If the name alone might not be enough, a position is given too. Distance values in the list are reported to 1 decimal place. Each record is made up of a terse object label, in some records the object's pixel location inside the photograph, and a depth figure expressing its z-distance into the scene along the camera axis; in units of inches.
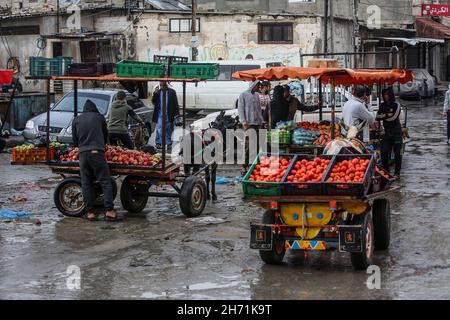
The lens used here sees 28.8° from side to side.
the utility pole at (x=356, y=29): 1592.0
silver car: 799.1
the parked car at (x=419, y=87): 1590.8
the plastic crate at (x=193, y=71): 485.7
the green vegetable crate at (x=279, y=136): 658.2
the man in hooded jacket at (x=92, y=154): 486.3
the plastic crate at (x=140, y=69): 491.8
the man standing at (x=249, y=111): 686.8
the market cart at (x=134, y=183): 500.1
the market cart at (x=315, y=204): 370.6
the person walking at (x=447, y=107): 853.5
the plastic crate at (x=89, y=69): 510.6
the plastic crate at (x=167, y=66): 489.7
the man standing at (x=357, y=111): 607.8
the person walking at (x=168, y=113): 751.7
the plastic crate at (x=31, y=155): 526.0
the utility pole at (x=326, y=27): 1364.4
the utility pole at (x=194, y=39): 1309.1
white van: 1104.8
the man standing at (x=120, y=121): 635.5
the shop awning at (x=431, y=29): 1800.0
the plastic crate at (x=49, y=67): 516.7
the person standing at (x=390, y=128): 663.8
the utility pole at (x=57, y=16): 1448.5
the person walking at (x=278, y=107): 703.1
